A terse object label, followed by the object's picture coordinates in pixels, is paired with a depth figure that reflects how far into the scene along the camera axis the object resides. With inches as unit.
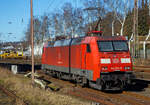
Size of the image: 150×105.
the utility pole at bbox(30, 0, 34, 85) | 698.8
